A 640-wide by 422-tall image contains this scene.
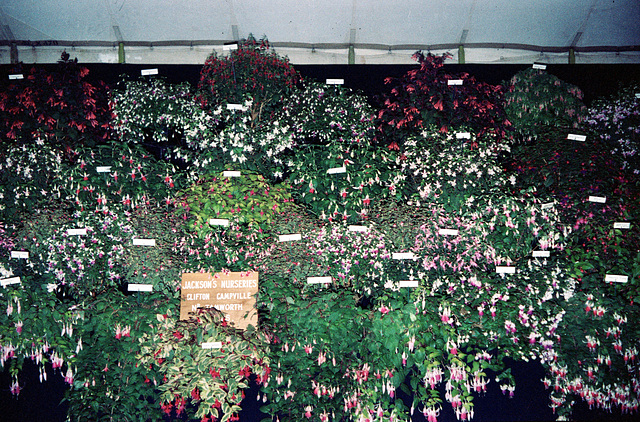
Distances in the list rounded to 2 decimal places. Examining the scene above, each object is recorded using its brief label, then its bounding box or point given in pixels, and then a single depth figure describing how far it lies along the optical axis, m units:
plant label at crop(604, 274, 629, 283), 3.81
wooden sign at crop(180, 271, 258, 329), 3.87
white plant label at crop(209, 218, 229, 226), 4.06
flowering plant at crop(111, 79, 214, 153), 5.10
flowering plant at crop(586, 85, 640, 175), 4.88
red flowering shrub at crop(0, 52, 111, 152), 4.82
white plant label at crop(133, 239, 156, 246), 3.95
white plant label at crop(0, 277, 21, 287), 3.93
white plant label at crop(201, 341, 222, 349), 3.40
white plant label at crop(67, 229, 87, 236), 3.97
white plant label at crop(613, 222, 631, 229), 3.99
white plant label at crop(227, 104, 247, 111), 4.81
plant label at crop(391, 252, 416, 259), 3.90
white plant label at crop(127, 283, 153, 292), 3.86
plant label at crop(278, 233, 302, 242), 3.98
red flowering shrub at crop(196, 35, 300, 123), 5.11
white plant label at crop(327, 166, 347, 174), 4.30
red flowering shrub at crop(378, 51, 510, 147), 4.78
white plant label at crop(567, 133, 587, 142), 4.53
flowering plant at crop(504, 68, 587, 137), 4.98
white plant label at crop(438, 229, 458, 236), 3.94
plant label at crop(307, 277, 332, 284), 3.87
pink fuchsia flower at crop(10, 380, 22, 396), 3.89
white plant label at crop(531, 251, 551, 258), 3.98
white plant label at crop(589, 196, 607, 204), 4.10
